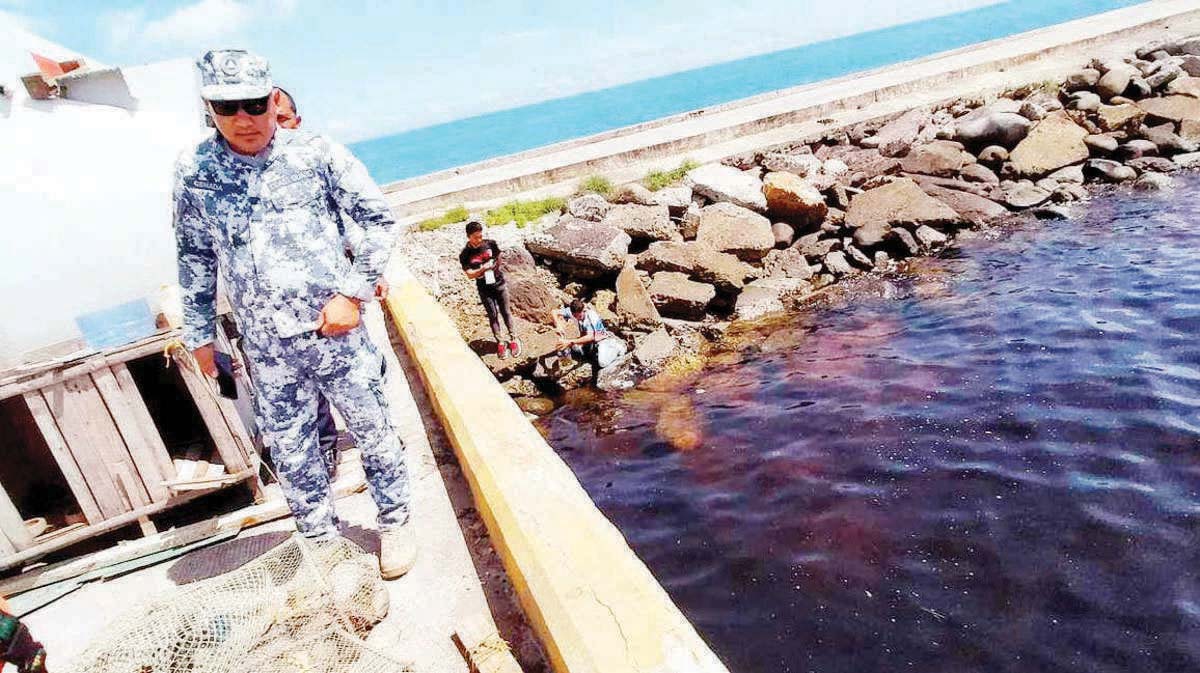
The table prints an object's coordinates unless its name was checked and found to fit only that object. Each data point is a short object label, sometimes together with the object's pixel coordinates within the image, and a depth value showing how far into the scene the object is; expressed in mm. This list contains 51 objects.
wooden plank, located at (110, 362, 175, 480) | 3518
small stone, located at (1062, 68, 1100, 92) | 14273
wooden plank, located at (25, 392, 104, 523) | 3354
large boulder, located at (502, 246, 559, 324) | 9578
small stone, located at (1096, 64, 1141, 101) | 13875
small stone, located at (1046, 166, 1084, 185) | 12102
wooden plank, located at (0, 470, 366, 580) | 3455
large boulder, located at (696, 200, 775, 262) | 10453
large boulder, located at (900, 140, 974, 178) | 12422
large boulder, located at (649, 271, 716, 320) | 9430
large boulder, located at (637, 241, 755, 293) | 9844
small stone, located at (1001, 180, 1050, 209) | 11672
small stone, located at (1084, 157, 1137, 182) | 11945
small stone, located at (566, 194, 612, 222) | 11648
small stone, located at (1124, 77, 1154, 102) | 13727
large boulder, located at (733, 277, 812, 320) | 9711
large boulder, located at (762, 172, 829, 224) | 10992
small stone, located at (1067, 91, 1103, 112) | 13562
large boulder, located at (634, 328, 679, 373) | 8656
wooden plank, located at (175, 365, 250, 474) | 3648
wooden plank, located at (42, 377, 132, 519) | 3410
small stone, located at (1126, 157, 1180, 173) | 12070
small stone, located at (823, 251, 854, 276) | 10438
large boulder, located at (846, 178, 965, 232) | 10961
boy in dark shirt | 8484
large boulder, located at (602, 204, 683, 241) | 10875
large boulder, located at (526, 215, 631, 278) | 10148
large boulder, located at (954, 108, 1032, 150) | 12648
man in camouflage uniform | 2619
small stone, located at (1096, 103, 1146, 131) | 13016
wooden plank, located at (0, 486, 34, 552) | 3402
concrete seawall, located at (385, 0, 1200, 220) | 14734
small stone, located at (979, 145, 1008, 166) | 12537
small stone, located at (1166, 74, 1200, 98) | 13055
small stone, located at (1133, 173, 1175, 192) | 11469
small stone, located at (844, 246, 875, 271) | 10438
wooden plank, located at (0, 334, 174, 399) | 3287
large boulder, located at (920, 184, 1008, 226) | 11477
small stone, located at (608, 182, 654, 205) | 12141
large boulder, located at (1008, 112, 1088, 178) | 12289
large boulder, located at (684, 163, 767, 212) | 11484
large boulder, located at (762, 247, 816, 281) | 10477
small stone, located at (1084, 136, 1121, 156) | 12531
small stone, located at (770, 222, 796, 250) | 11062
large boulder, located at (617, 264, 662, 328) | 9297
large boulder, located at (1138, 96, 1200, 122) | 12781
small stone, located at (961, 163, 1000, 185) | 12328
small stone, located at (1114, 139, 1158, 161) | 12445
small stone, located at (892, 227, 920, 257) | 10617
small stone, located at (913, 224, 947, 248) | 10742
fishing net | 2363
